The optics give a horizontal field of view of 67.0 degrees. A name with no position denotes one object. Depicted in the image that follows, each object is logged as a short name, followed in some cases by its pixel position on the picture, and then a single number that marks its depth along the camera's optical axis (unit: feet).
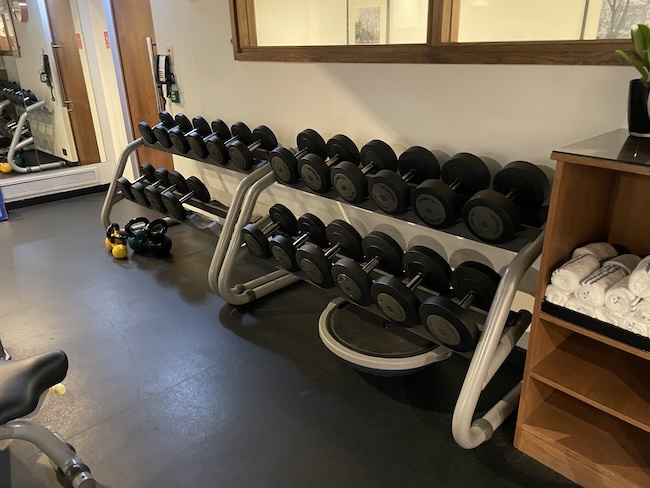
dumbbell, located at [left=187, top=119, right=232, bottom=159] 8.87
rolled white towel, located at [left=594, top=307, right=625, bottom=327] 4.05
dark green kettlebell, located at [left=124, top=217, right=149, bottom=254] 10.39
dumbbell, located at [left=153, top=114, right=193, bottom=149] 9.71
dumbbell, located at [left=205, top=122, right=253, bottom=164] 8.48
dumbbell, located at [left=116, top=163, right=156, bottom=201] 10.30
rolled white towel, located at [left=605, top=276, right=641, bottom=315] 3.98
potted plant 4.17
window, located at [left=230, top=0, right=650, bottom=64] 5.43
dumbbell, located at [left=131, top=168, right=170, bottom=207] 9.96
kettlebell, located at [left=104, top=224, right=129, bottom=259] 10.28
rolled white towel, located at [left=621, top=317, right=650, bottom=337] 3.89
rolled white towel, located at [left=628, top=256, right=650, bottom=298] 3.93
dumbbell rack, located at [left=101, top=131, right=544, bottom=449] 4.71
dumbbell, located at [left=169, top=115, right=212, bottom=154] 9.30
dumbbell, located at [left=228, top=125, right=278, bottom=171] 8.16
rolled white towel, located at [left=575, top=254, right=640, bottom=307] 4.15
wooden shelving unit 4.29
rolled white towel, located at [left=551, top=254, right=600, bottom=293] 4.29
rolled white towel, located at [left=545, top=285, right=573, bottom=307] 4.36
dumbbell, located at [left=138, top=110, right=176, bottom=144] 10.16
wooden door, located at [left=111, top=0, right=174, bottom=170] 12.43
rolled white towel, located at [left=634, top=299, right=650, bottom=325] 3.87
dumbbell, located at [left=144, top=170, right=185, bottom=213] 9.58
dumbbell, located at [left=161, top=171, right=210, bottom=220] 9.23
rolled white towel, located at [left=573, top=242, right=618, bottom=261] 4.58
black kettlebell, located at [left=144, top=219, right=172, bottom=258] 10.30
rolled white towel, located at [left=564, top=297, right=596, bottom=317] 4.23
